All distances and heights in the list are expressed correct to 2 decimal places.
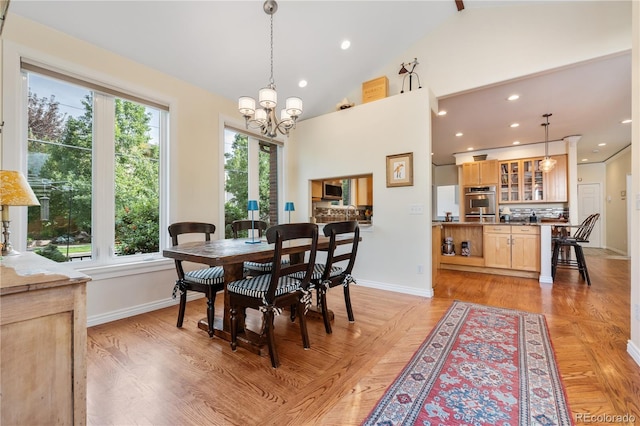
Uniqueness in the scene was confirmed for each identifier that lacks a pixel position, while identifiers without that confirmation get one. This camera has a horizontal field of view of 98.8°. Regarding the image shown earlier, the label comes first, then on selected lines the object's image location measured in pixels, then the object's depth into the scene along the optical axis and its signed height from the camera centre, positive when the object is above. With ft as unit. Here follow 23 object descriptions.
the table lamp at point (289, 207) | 14.35 +0.31
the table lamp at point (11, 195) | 4.90 +0.34
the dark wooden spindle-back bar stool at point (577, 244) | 13.24 -1.51
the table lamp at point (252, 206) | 8.09 +0.21
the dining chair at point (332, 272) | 7.55 -1.80
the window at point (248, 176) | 12.82 +1.85
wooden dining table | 6.02 -0.97
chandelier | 8.10 +3.24
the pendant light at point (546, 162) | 17.11 +3.21
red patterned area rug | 4.55 -3.37
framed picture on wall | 11.82 +1.91
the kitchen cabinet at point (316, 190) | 15.70 +1.33
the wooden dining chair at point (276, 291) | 6.02 -1.84
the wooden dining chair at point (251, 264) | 9.17 -1.75
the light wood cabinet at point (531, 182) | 19.58 +2.31
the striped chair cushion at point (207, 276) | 7.43 -1.77
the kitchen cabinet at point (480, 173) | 21.72 +3.22
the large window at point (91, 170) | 7.84 +1.38
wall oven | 21.67 +0.77
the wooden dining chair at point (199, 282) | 7.48 -1.90
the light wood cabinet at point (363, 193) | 18.99 +1.37
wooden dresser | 2.79 -1.46
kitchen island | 13.61 -2.03
